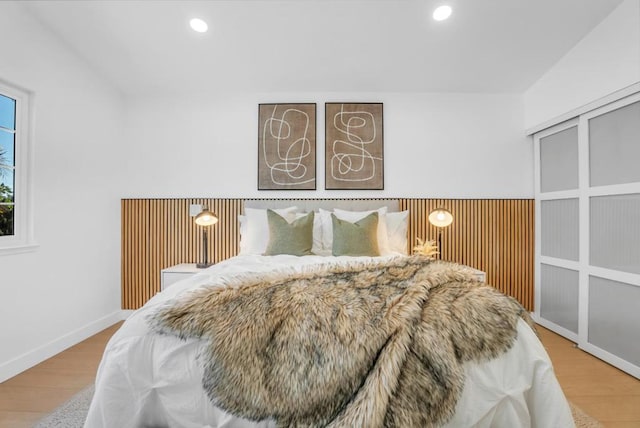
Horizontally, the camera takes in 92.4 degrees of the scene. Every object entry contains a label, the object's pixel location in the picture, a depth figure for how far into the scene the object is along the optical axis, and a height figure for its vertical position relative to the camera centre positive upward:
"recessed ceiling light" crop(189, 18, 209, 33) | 2.49 +1.57
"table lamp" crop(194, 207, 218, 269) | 3.04 -0.06
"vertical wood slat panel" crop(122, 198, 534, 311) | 3.39 -0.24
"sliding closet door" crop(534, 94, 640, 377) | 2.27 -0.13
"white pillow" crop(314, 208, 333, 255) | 2.89 -0.15
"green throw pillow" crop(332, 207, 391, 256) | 2.86 -0.08
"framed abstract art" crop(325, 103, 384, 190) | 3.40 +0.77
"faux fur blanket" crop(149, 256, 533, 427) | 1.08 -0.50
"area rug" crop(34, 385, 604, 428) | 1.64 -1.12
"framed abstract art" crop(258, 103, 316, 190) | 3.40 +0.73
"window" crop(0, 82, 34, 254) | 2.22 +0.33
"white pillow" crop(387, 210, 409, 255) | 2.97 -0.15
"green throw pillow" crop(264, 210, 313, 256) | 2.68 -0.18
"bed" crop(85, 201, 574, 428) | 1.09 -0.61
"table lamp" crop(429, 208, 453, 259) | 3.00 -0.01
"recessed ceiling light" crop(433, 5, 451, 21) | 2.39 +1.61
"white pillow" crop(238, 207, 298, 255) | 2.91 -0.14
